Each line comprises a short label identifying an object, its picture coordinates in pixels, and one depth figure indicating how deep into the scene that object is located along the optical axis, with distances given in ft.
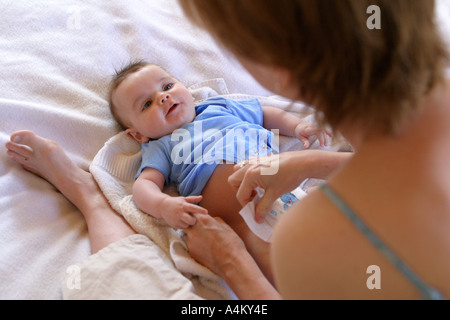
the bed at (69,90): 3.28
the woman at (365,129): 1.81
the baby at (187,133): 3.69
